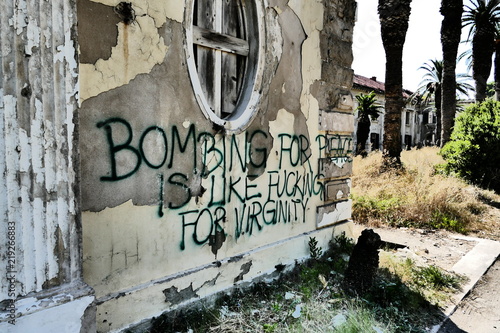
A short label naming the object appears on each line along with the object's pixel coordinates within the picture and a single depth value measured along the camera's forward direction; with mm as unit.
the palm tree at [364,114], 19359
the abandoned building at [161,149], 1720
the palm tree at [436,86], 22766
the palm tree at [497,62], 15340
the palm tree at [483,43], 14227
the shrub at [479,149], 8961
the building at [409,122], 27955
